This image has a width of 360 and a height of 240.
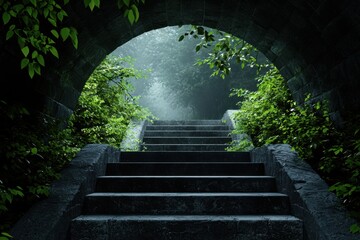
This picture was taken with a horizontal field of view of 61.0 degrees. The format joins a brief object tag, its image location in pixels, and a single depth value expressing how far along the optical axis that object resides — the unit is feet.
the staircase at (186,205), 10.04
